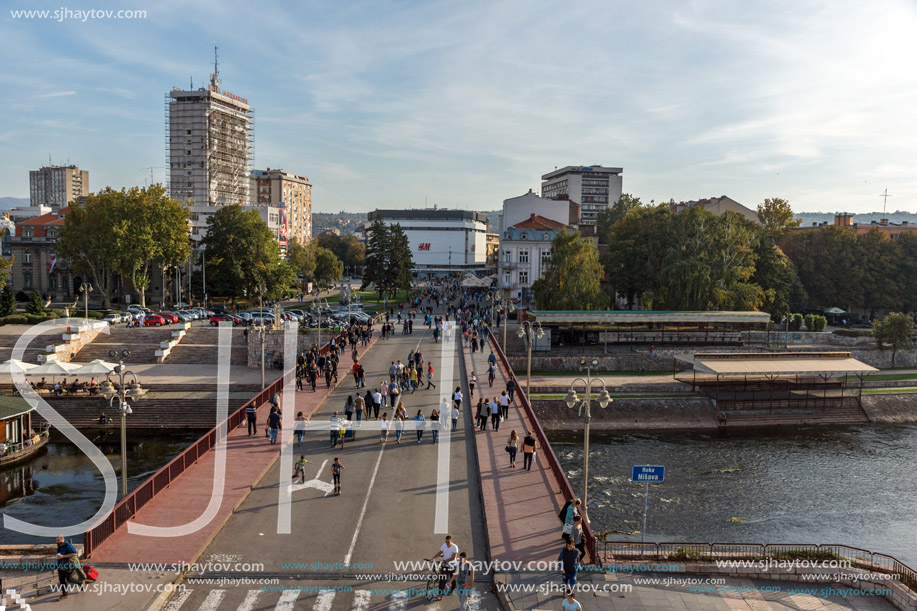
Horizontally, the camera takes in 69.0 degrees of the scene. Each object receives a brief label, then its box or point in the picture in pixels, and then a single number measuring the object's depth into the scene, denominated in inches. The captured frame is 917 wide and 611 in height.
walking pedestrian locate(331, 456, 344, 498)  703.1
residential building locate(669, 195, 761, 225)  3220.7
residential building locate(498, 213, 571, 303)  3235.7
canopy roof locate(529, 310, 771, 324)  2014.0
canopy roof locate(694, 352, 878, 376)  1595.7
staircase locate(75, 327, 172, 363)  1827.0
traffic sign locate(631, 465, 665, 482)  645.9
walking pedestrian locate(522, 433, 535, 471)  778.8
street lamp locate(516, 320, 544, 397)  1279.5
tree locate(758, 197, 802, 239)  3161.9
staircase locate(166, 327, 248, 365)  1838.1
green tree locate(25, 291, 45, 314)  2128.4
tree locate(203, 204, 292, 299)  2527.1
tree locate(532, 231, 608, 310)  2273.6
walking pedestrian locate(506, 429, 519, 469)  783.1
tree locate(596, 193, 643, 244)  4104.3
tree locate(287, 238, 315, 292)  3629.4
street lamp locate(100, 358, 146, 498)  729.0
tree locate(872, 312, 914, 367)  2039.9
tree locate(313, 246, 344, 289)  3666.3
